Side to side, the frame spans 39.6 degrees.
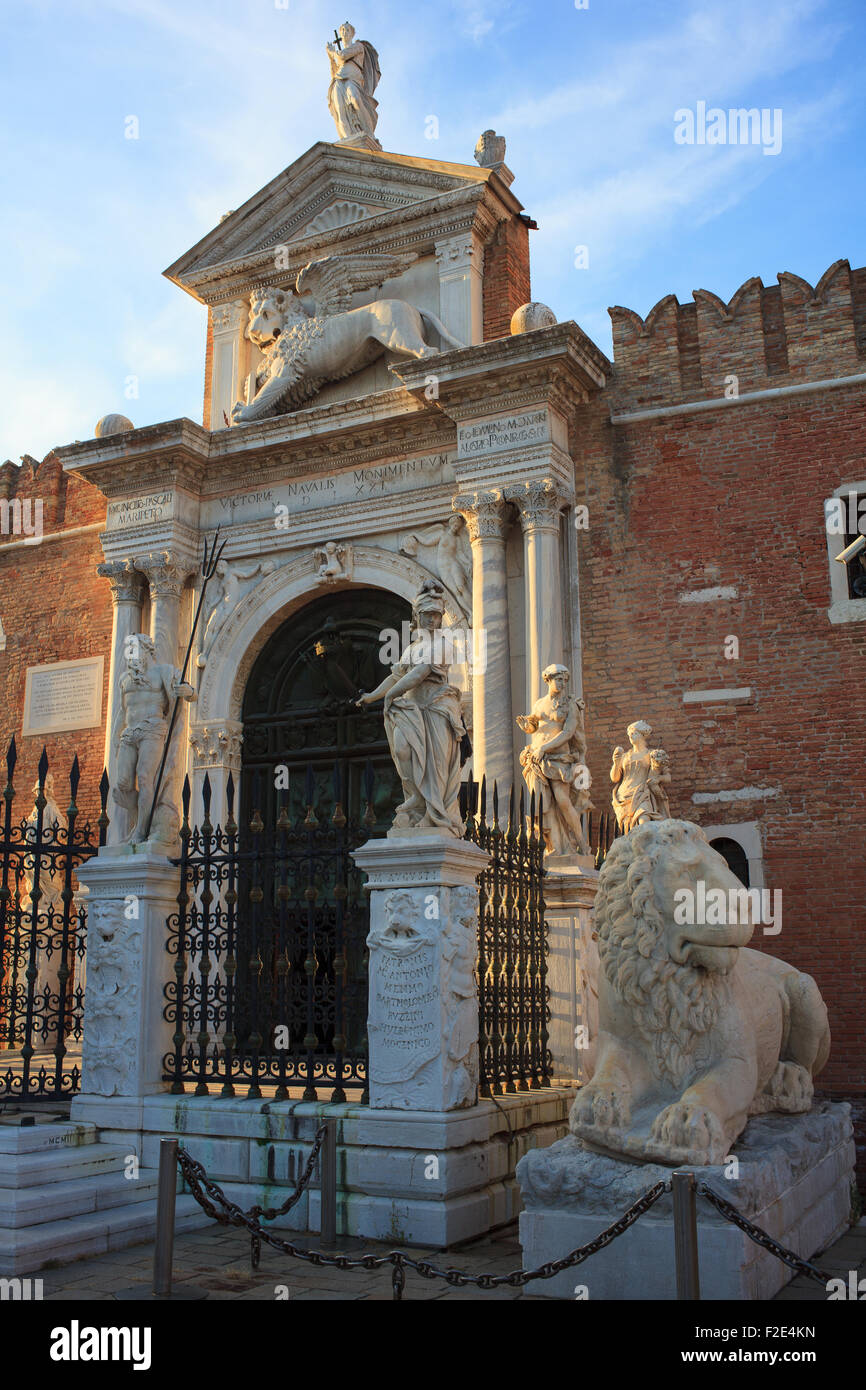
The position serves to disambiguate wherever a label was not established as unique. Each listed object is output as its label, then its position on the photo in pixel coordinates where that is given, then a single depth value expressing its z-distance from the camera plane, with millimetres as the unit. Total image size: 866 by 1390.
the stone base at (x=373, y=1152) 6219
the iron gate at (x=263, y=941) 7047
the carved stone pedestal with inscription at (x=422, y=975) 6477
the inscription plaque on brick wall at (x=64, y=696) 14484
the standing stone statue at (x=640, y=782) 10047
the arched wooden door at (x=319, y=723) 12148
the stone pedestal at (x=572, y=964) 8469
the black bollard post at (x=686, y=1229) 4223
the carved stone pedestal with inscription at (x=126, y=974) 7508
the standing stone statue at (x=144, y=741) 7961
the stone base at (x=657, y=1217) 4543
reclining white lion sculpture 5086
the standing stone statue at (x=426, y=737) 6867
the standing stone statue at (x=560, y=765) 9352
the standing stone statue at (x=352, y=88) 14195
